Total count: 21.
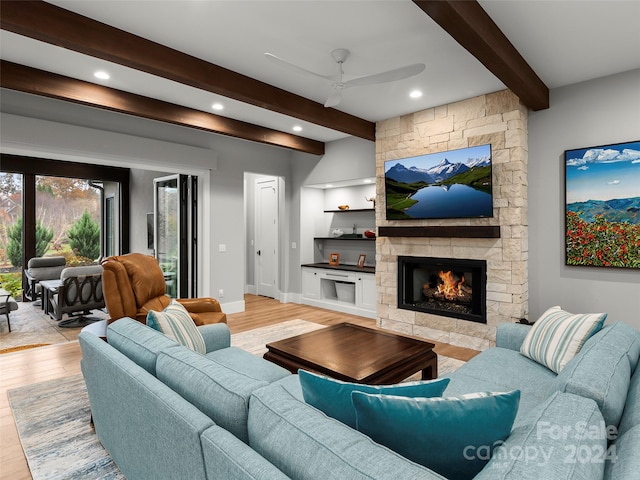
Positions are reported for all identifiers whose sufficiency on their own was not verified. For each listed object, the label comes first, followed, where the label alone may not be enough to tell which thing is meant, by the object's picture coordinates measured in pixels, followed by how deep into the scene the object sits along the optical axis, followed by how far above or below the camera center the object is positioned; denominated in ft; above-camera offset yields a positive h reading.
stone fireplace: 12.83 +0.25
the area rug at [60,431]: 6.65 -4.07
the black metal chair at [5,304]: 15.75 -2.70
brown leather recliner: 10.85 -1.62
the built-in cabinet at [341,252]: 19.11 -0.89
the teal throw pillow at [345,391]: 3.80 -1.61
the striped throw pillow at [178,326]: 7.25 -1.75
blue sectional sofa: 2.90 -1.81
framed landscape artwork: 11.16 +0.91
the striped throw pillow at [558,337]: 6.83 -2.00
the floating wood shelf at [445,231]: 13.16 +0.20
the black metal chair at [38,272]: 21.85 -1.86
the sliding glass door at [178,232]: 18.61 +0.37
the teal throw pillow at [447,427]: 3.21 -1.68
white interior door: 23.66 +0.15
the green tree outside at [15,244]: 24.18 -0.17
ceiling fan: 8.63 +4.02
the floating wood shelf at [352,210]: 20.11 +1.57
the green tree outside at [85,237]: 27.89 +0.28
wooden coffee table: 7.77 -2.75
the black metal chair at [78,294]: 16.25 -2.41
